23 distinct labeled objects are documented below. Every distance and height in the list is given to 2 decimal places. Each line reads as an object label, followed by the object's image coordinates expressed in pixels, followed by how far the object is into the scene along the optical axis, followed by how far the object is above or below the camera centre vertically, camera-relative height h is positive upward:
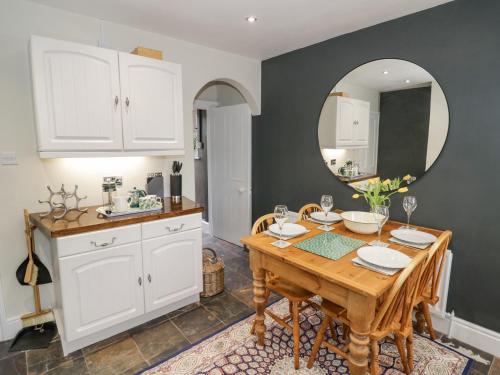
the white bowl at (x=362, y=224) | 2.03 -0.56
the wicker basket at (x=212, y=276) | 2.71 -1.23
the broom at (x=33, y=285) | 2.05 -1.04
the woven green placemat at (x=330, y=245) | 1.72 -0.62
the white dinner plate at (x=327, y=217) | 2.33 -0.57
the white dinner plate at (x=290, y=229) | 1.99 -0.58
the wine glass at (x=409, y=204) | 2.17 -0.42
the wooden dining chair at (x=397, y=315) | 1.38 -0.95
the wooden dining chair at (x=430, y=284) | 1.68 -0.89
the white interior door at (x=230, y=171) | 3.77 -0.30
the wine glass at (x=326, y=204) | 2.21 -0.43
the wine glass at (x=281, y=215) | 1.86 -0.43
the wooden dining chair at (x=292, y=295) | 1.84 -0.96
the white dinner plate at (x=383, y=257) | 1.53 -0.61
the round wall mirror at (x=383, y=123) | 2.21 +0.23
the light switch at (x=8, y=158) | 2.02 -0.06
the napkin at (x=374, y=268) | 1.47 -0.63
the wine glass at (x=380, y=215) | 1.84 -0.43
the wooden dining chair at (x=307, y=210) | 2.59 -0.59
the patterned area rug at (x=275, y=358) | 1.84 -1.43
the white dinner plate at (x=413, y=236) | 1.90 -0.61
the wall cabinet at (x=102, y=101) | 1.89 +0.36
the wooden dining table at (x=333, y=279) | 1.38 -0.71
